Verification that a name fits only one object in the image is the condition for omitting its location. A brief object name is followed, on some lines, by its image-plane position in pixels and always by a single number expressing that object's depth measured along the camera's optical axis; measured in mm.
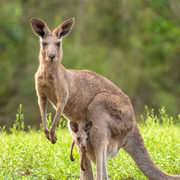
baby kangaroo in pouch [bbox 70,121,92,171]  11836
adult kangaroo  12055
